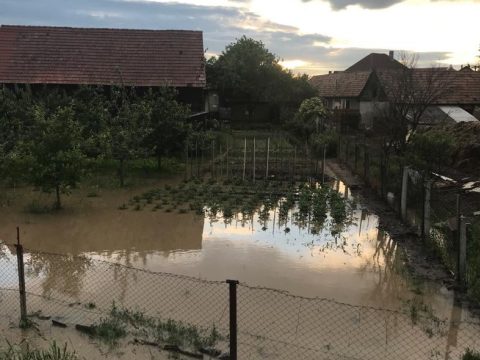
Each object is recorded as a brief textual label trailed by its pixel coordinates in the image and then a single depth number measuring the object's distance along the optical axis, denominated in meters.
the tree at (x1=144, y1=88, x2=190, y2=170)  18.38
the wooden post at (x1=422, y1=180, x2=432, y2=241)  10.15
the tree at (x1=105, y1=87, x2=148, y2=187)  16.44
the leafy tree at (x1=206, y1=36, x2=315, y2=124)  37.88
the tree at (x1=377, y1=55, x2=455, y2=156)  19.36
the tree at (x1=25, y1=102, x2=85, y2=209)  13.17
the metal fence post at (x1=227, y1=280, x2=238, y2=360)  4.98
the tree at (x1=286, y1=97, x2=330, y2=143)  29.19
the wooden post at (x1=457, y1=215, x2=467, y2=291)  8.04
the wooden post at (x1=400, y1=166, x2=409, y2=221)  12.23
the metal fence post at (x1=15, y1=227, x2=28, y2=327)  6.34
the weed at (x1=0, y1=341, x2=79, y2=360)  4.81
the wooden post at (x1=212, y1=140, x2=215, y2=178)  18.77
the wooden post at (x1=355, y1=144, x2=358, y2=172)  19.32
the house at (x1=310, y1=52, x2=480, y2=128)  26.95
